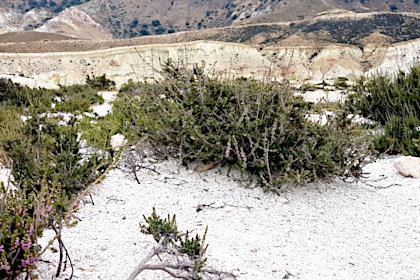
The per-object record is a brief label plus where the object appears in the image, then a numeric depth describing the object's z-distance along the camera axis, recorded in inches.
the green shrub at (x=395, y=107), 195.7
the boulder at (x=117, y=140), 182.4
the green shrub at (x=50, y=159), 114.8
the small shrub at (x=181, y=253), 73.0
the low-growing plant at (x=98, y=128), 185.0
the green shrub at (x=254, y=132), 121.2
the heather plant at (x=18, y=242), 58.4
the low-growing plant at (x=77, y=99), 339.4
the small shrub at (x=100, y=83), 630.5
